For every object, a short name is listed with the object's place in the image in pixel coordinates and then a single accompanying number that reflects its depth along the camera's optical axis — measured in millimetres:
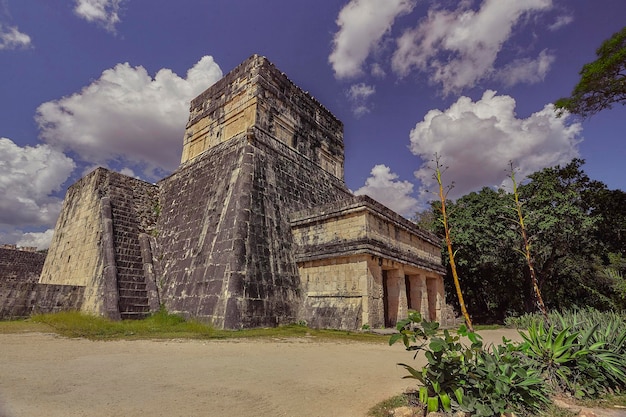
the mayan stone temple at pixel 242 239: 10422
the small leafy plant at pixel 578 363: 3867
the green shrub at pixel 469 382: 3115
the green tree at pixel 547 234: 17297
